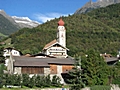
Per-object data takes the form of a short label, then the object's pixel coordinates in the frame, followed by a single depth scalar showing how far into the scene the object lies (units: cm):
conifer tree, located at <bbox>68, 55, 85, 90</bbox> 4897
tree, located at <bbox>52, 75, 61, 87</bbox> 5252
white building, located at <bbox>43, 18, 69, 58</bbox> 8788
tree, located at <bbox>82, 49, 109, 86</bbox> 5226
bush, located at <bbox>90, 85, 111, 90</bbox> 5054
